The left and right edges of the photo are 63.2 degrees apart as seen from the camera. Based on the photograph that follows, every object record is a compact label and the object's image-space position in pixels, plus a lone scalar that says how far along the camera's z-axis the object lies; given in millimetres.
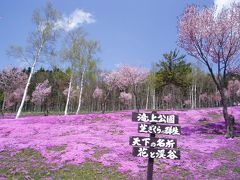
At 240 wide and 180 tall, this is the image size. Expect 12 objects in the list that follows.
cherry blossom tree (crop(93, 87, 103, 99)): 62704
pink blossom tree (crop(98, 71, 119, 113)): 46036
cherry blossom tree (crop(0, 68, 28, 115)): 39850
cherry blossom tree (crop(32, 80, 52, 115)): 48427
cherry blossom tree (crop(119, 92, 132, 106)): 61881
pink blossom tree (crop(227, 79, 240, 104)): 61962
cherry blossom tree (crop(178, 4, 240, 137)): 19958
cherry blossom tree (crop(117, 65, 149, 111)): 45712
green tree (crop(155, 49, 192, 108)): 47819
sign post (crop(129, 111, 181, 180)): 7264
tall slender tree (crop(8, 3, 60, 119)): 30313
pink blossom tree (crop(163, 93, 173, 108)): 62222
